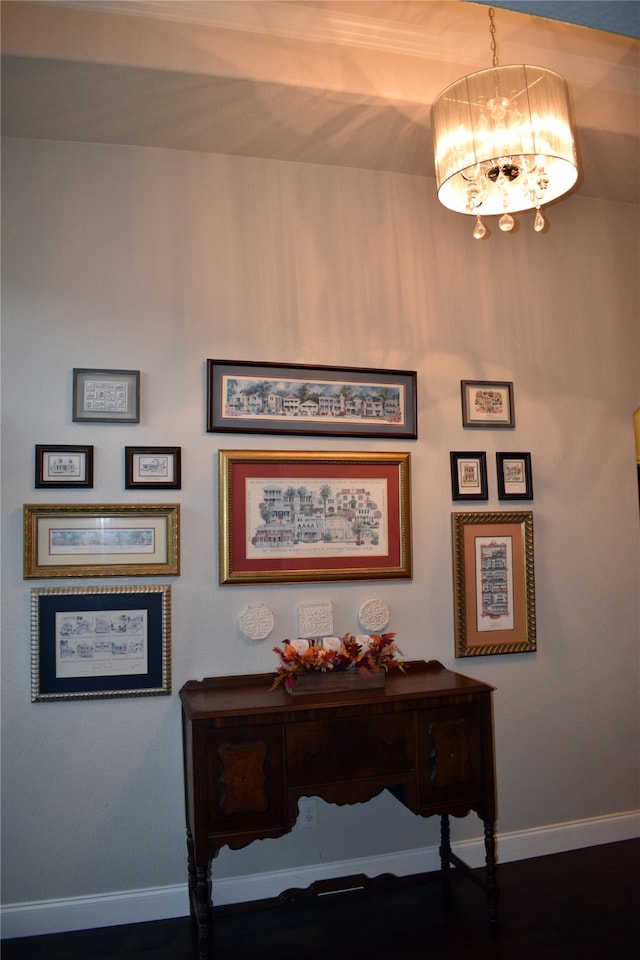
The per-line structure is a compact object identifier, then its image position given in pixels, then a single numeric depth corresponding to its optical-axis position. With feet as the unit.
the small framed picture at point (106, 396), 8.89
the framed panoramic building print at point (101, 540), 8.59
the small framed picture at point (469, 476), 10.28
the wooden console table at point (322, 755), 7.58
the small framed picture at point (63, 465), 8.67
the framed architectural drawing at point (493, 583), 10.17
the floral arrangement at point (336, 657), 8.45
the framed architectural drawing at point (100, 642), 8.57
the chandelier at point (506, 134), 6.81
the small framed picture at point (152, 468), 8.97
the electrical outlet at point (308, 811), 9.32
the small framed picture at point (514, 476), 10.49
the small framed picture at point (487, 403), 10.44
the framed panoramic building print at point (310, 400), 9.42
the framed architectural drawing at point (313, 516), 9.32
